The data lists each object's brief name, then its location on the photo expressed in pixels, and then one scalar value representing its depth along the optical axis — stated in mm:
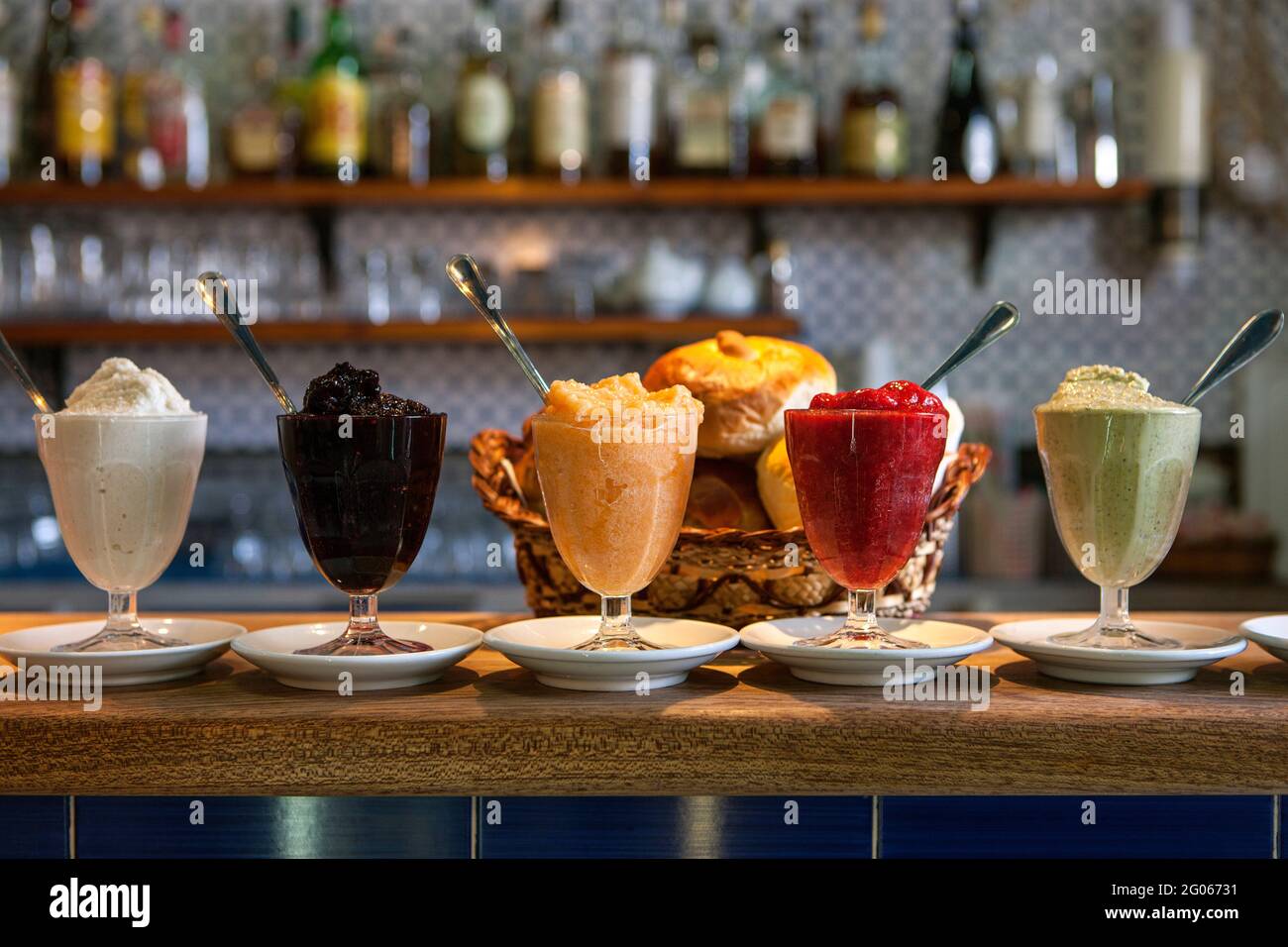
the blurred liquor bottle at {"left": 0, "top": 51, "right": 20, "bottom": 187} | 3244
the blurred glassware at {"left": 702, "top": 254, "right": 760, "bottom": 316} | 3195
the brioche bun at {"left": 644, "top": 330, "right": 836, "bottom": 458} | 1268
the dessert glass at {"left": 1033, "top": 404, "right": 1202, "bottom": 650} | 919
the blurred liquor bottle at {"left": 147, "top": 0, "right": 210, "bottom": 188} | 3264
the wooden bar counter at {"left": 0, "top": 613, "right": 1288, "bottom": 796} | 807
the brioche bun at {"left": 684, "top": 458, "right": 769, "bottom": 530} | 1245
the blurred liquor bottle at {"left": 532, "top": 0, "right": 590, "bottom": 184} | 3217
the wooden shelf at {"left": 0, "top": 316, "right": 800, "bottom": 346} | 3170
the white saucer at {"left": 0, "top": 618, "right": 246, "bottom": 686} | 896
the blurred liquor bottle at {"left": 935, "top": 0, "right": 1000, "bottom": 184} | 3291
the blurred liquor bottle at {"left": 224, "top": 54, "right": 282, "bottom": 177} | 3266
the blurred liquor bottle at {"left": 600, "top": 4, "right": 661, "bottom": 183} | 3221
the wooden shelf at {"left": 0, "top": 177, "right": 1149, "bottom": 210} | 3197
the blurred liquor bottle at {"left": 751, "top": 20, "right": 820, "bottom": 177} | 3203
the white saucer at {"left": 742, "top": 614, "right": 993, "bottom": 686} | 873
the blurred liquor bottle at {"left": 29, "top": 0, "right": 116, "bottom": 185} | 3236
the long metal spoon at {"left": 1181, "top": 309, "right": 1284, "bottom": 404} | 968
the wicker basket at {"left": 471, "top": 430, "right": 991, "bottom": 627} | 1090
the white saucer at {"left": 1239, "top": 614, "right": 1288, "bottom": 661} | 923
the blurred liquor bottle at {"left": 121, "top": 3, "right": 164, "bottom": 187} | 3283
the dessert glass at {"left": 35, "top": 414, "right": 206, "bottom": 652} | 936
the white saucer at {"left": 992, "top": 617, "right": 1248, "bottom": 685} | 881
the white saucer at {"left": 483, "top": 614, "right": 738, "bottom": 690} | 859
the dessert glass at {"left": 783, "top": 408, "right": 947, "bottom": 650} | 906
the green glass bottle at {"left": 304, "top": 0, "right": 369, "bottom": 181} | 3162
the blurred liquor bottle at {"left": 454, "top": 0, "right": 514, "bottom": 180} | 3236
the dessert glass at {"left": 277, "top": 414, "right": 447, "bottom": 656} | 891
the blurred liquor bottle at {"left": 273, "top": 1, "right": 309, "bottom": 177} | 3256
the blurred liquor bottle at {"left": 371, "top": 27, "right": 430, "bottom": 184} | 3248
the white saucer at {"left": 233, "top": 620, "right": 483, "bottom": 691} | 868
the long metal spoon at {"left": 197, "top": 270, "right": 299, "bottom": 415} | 954
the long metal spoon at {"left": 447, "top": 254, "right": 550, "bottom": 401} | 958
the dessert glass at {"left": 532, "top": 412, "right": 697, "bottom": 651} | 898
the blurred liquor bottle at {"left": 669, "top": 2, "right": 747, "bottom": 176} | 3207
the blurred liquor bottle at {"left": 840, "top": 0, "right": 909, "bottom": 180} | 3275
